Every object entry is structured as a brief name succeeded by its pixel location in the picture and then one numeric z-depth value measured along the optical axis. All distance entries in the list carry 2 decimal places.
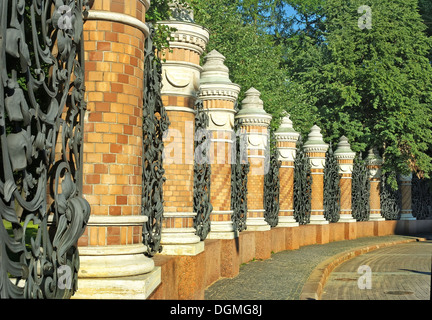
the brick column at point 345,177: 25.41
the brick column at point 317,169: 22.22
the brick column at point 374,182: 28.41
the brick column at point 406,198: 30.50
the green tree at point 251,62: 23.78
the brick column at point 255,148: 15.78
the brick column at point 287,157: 19.34
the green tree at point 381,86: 28.66
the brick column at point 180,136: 8.66
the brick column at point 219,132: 12.30
